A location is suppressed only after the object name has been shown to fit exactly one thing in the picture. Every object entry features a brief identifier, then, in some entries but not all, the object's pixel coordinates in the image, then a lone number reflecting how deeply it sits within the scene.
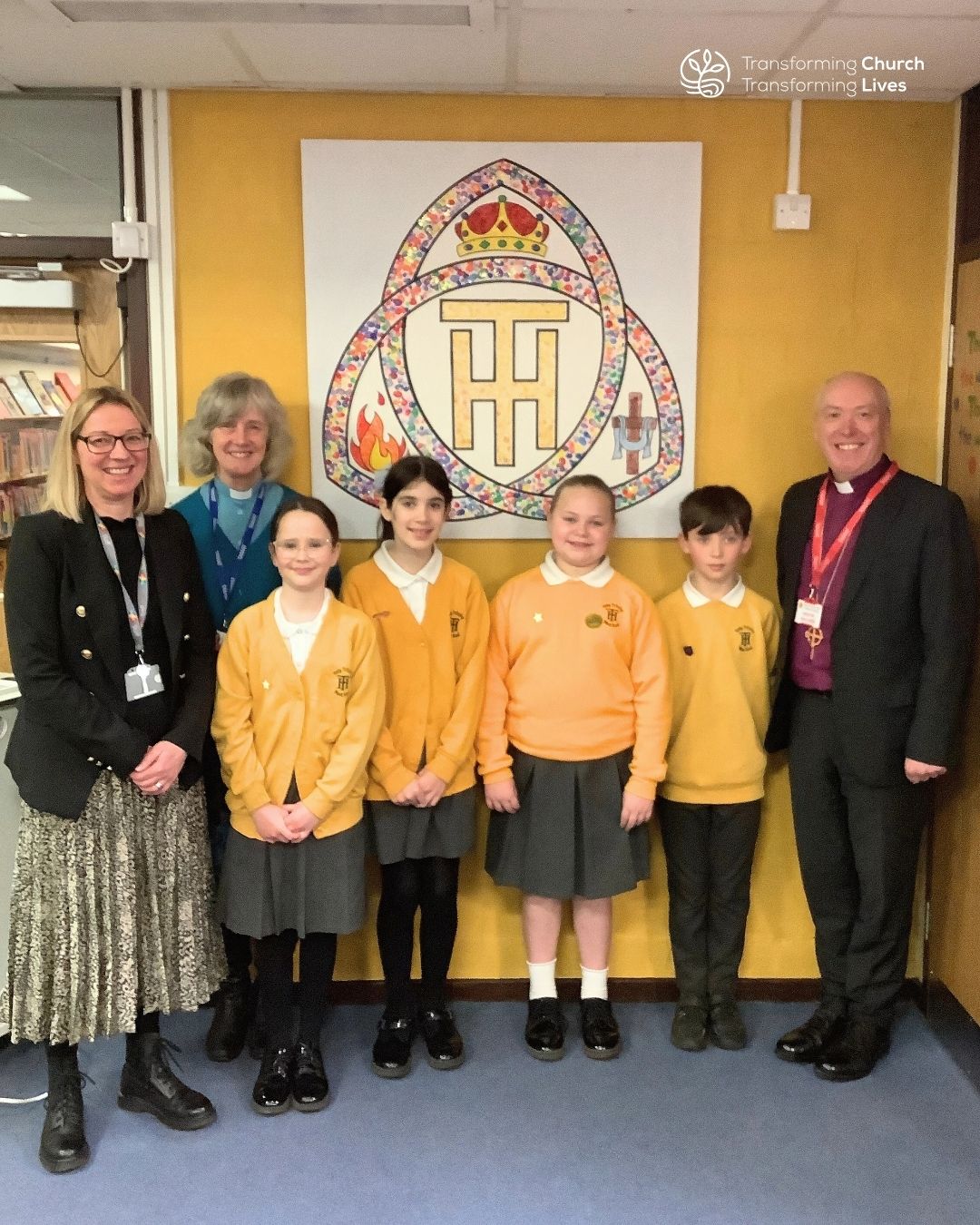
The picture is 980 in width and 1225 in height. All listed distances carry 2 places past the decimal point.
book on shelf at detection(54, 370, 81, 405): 2.90
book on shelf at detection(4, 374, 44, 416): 3.13
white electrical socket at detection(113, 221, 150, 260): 2.69
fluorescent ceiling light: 2.16
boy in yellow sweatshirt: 2.67
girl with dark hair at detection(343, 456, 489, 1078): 2.50
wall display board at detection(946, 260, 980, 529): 2.63
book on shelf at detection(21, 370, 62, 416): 3.09
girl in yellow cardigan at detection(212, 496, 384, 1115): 2.33
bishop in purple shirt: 2.45
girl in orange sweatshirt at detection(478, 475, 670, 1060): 2.58
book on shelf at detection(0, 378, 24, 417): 3.19
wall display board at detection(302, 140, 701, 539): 2.71
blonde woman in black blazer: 2.14
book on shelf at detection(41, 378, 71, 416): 3.01
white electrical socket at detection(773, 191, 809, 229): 2.71
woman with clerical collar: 2.52
